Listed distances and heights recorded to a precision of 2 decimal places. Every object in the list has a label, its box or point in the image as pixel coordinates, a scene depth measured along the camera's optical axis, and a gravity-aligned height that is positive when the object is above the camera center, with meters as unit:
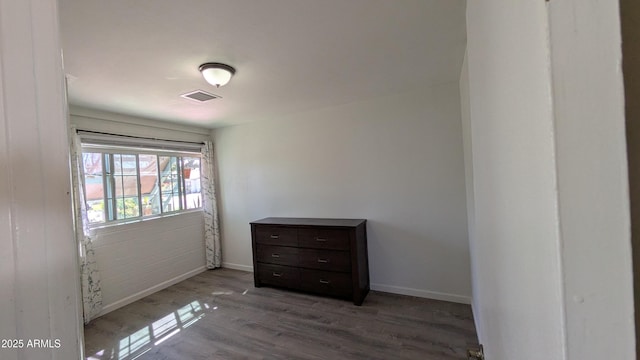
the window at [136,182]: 2.96 +0.10
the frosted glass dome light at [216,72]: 1.93 +0.85
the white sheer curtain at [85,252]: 2.64 -0.61
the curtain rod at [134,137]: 2.76 +0.68
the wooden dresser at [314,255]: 2.84 -0.91
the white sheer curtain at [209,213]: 4.12 -0.44
